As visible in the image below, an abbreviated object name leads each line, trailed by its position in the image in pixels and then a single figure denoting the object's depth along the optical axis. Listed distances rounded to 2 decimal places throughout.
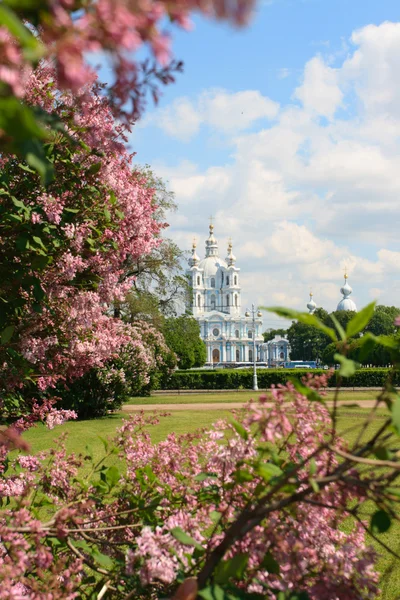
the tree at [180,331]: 37.44
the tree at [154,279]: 29.02
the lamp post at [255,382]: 43.57
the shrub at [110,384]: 21.05
